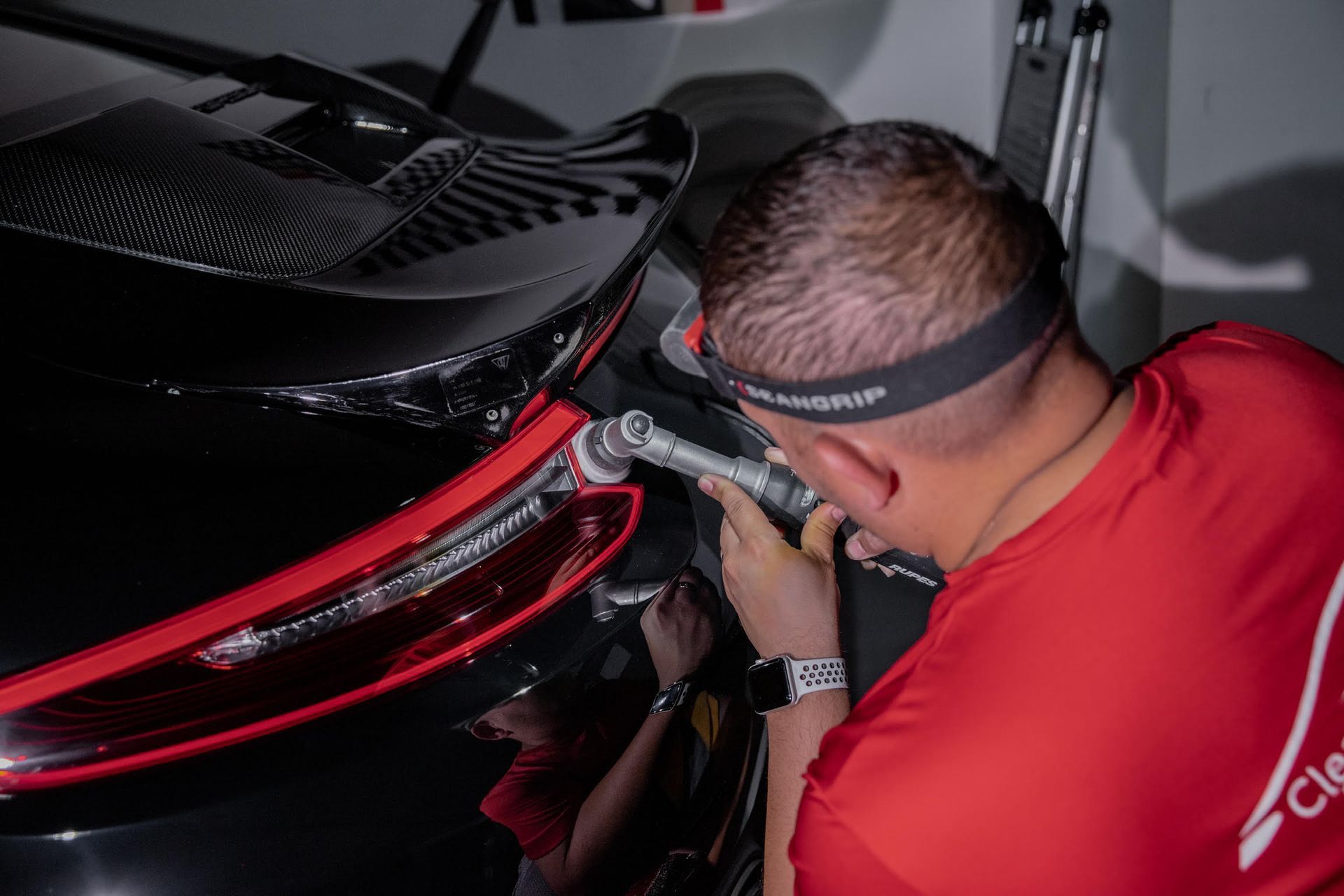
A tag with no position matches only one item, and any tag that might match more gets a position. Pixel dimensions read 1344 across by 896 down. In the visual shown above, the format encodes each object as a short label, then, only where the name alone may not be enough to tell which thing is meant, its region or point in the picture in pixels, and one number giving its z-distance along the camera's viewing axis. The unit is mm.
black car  1066
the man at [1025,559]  855
